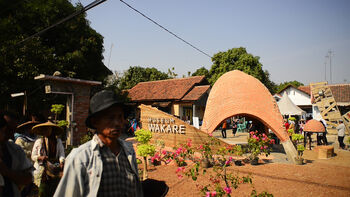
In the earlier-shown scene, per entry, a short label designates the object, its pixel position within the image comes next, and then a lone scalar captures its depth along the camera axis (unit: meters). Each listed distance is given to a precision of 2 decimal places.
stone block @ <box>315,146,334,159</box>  9.93
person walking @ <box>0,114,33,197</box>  2.22
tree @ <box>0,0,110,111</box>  11.16
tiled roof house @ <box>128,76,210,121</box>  22.88
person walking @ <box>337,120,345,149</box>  12.01
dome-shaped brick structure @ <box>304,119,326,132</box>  11.35
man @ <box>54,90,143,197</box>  1.71
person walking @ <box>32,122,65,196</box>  3.83
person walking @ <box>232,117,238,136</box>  18.32
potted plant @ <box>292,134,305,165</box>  8.49
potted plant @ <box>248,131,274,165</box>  7.86
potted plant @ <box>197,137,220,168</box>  7.27
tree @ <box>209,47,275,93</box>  30.11
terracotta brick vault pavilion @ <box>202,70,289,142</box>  9.62
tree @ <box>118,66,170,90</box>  34.38
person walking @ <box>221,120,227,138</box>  16.80
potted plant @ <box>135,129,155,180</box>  6.43
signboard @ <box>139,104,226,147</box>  8.84
